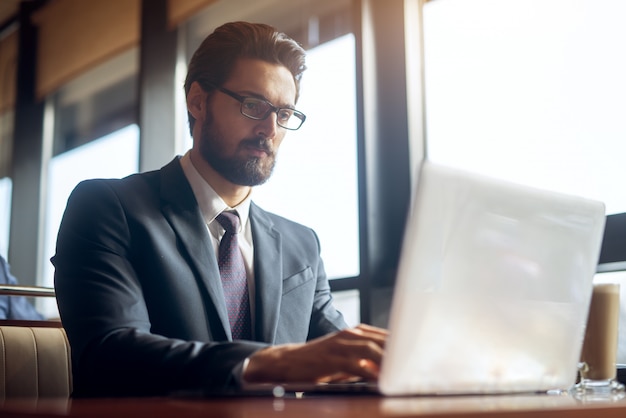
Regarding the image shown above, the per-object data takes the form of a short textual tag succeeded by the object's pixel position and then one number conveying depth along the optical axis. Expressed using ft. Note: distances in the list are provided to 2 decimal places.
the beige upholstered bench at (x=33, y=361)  5.85
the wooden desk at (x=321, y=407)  1.98
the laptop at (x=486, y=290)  2.56
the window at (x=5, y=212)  16.33
